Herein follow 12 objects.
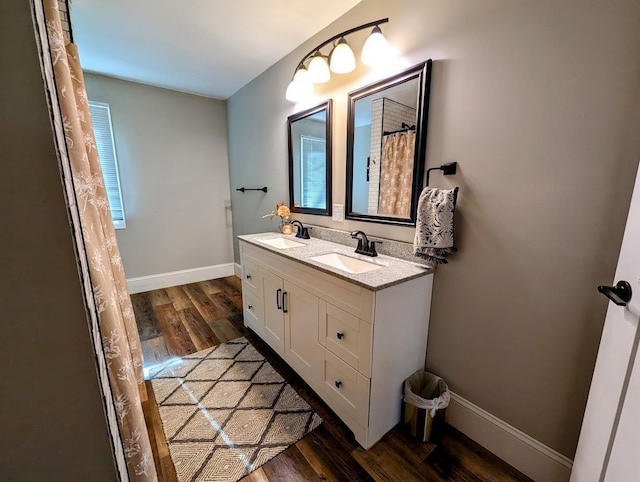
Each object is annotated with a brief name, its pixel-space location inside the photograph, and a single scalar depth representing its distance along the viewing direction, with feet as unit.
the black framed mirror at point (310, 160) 6.57
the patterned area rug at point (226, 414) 4.07
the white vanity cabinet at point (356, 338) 4.00
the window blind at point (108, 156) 9.07
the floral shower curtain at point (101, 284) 2.54
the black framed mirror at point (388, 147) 4.66
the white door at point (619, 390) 2.18
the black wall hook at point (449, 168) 4.24
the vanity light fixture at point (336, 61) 4.75
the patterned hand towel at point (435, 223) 4.08
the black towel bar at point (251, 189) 9.46
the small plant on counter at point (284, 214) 7.97
